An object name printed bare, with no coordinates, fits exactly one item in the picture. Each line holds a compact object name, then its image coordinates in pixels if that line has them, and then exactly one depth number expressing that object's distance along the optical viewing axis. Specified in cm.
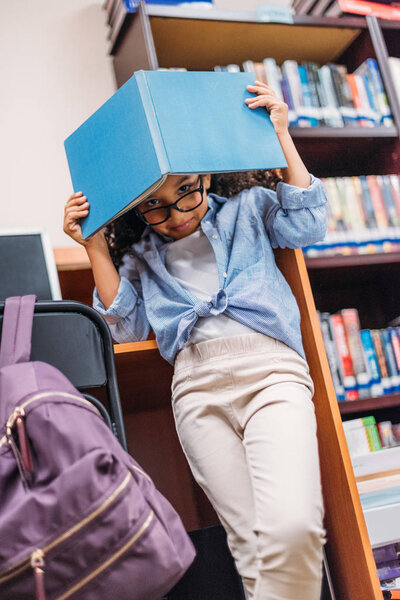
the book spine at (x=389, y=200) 173
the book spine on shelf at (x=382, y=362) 162
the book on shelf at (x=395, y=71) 188
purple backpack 71
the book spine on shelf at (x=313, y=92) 176
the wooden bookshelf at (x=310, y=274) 116
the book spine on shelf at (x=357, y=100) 180
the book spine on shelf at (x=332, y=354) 159
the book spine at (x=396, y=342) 166
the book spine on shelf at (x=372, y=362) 161
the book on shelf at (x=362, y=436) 158
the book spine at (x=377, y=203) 172
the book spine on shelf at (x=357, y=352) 160
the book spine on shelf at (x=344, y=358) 159
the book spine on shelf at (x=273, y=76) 175
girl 92
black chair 95
